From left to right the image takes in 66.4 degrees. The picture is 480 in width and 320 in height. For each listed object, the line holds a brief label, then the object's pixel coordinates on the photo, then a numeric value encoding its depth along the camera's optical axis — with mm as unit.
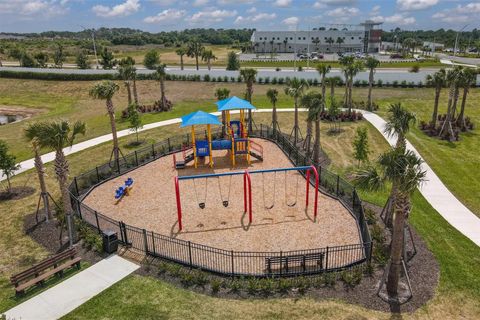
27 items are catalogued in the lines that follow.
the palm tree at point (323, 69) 37094
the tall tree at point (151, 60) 69750
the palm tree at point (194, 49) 76500
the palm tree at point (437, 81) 32000
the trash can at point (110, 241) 16053
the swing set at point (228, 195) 18469
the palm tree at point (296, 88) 28406
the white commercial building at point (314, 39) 132500
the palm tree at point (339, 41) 129125
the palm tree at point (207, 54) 72600
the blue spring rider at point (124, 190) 21484
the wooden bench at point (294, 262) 14461
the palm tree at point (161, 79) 43719
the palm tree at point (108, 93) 25859
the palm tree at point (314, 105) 23938
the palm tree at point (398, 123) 17766
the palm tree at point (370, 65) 41938
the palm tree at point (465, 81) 31188
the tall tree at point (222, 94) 37656
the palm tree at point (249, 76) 34594
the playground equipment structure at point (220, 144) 25953
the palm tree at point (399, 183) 12367
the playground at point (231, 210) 17359
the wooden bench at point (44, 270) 13641
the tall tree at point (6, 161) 21984
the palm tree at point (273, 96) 32312
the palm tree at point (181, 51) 74175
